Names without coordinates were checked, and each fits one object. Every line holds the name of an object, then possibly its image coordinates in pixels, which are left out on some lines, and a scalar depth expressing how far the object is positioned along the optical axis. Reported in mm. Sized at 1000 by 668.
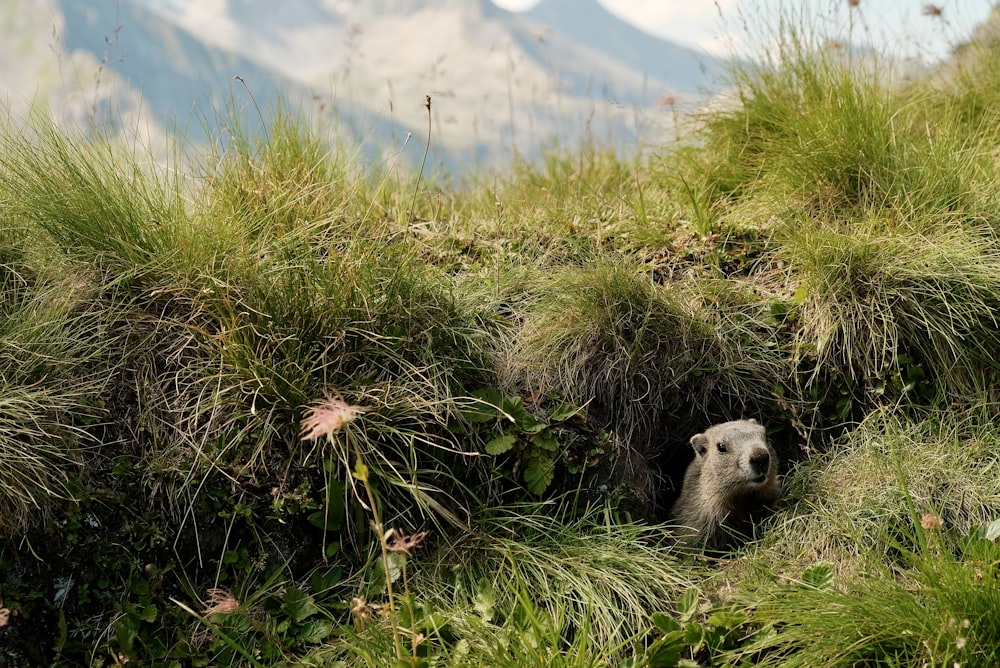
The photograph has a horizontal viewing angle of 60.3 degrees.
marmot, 4109
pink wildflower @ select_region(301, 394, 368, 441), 2084
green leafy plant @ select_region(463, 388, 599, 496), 3920
